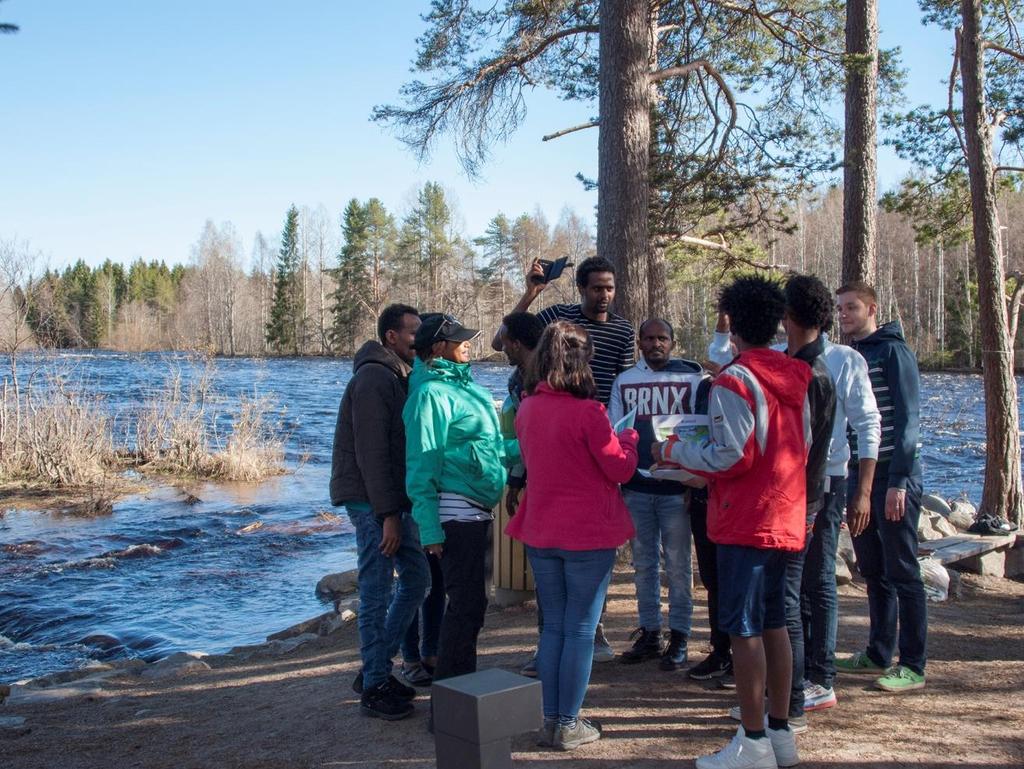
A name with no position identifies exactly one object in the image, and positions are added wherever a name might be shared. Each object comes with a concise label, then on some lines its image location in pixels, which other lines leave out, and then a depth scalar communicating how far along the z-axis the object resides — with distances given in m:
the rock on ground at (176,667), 6.63
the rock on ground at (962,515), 12.02
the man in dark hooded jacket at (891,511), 4.68
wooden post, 6.69
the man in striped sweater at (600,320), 5.16
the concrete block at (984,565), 8.82
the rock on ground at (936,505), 12.36
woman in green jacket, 4.19
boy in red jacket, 3.68
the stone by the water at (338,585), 9.65
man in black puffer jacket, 4.49
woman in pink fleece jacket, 3.93
